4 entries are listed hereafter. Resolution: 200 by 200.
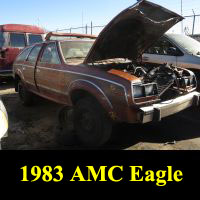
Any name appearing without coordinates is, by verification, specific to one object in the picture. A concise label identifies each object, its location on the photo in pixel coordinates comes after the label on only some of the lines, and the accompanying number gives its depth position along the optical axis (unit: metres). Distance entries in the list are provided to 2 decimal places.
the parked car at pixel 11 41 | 9.39
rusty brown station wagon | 3.56
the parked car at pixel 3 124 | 2.47
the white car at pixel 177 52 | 5.89
